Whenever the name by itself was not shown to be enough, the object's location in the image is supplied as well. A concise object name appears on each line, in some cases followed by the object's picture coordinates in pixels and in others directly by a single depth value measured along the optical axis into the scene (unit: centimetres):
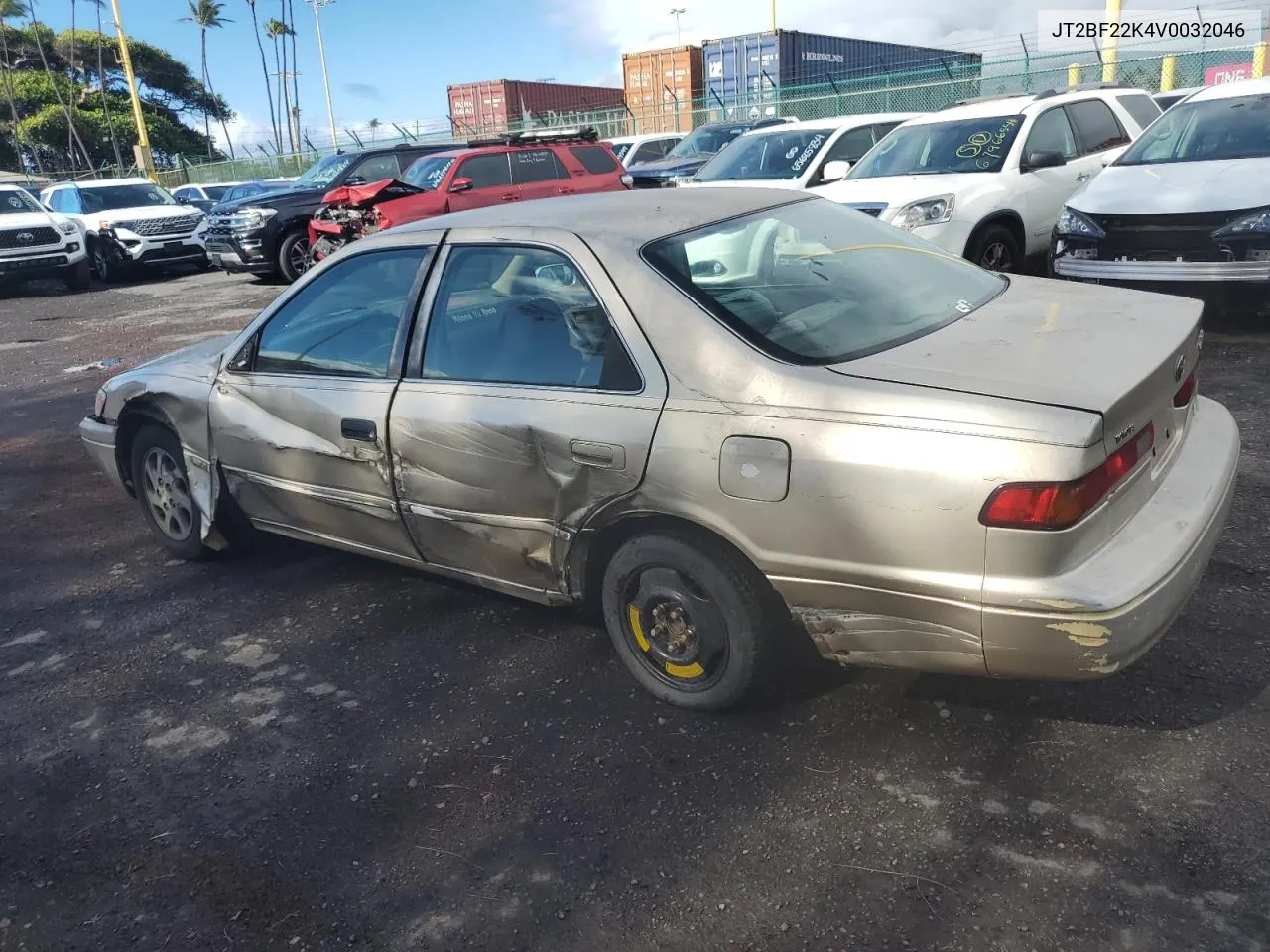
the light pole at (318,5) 5611
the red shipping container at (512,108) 3328
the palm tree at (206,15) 7244
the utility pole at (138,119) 3022
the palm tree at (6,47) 5247
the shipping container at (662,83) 3020
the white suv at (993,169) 791
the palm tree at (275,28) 8394
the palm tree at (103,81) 5238
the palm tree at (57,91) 5242
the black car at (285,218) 1420
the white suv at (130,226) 1764
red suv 1228
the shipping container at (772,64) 2720
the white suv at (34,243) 1569
